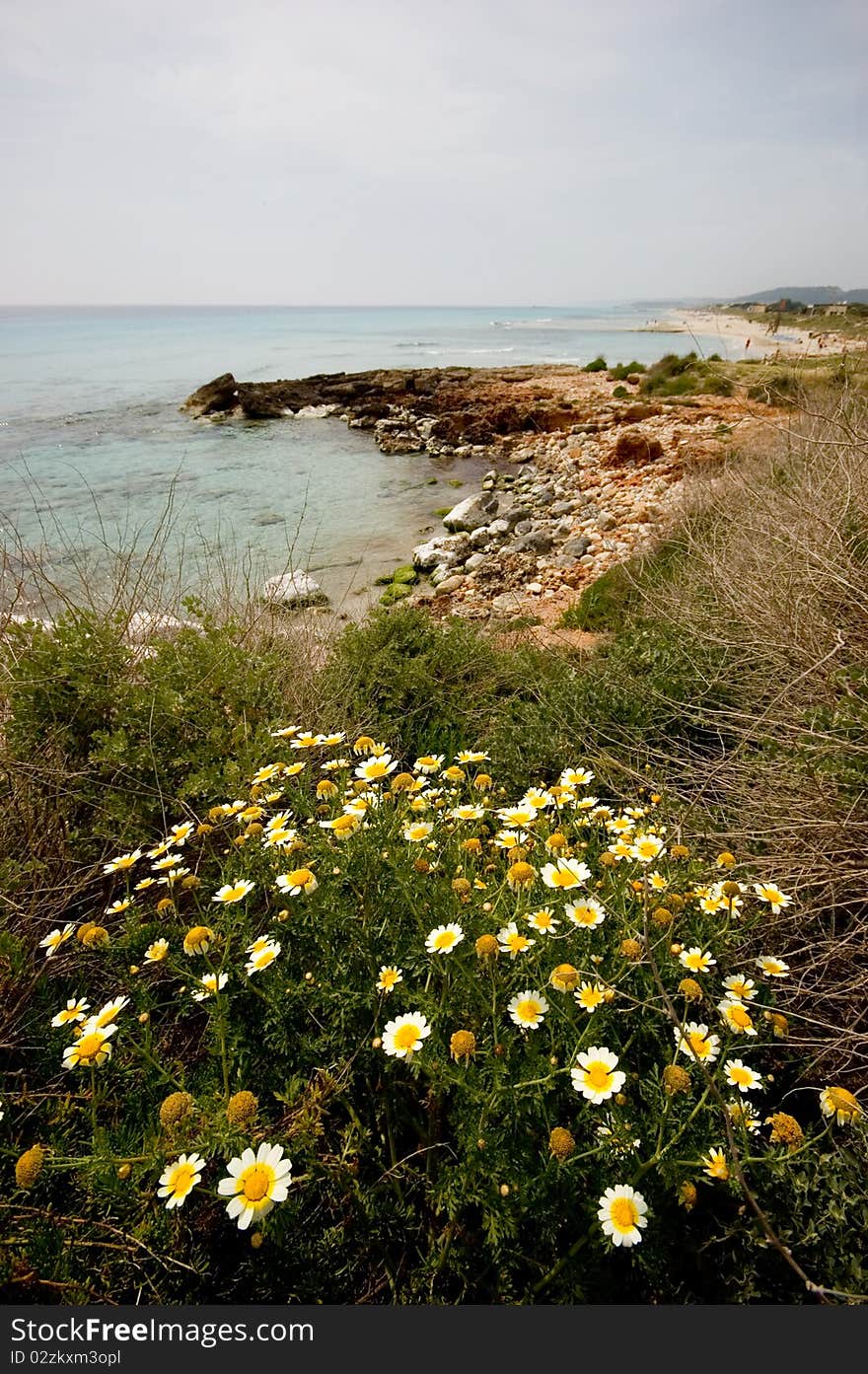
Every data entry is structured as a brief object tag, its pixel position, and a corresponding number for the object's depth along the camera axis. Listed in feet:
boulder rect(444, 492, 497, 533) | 35.78
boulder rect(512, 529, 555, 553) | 31.14
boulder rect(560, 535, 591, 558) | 28.78
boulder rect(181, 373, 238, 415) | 79.82
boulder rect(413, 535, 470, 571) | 30.78
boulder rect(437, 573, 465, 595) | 27.53
